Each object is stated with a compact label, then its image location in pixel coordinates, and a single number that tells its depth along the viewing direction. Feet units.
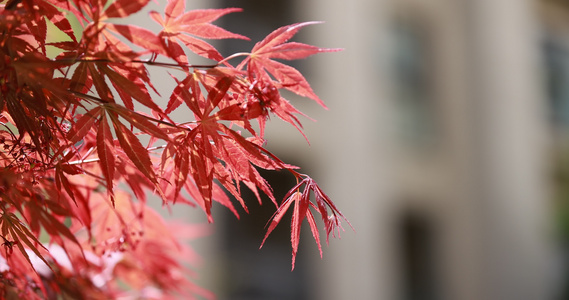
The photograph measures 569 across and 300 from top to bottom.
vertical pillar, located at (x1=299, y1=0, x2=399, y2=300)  14.53
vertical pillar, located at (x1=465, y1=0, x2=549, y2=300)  16.85
